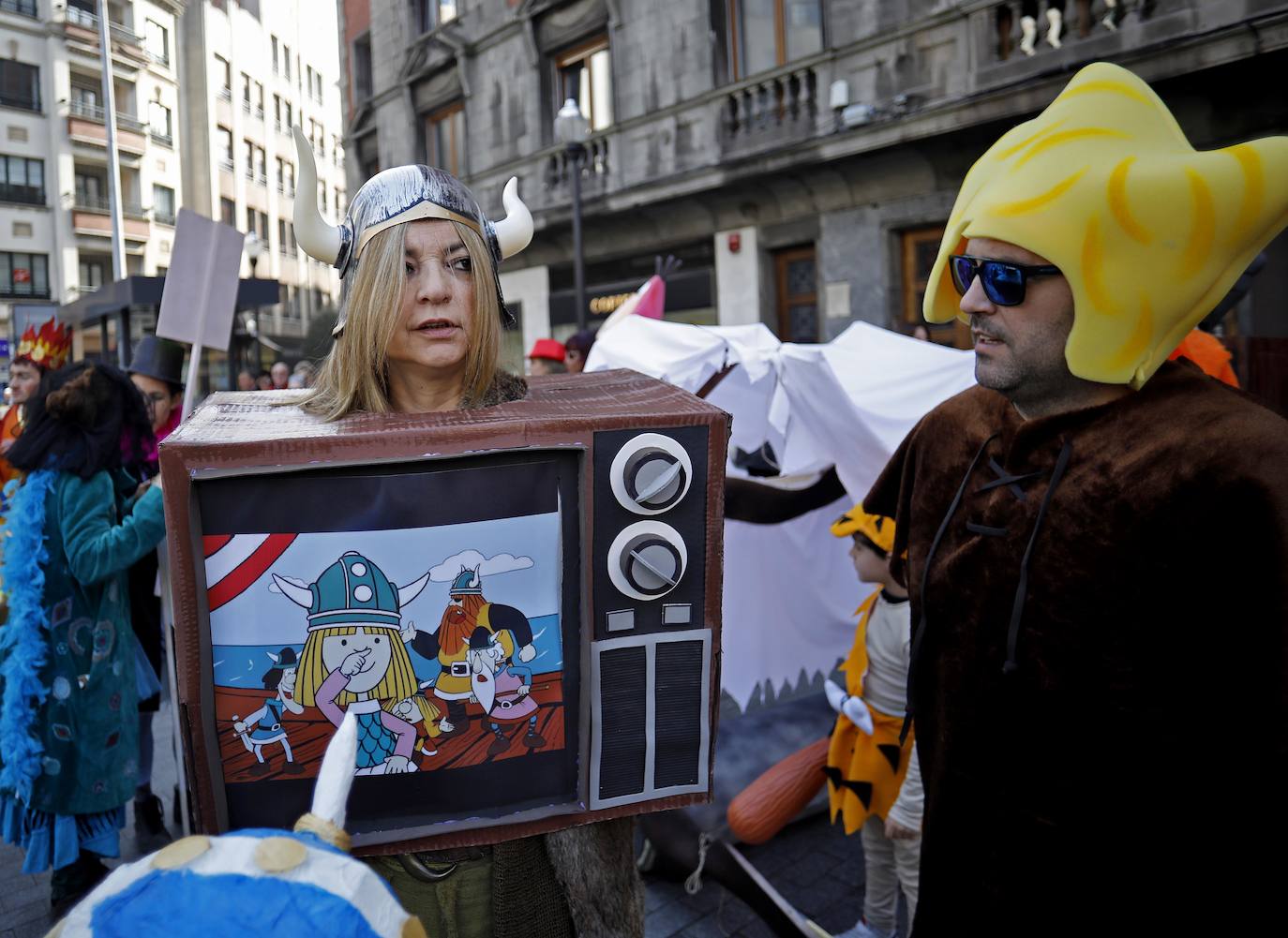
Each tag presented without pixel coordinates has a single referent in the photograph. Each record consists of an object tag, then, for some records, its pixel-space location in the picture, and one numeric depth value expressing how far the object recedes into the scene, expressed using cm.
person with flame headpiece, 411
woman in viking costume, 140
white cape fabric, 375
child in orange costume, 277
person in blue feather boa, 276
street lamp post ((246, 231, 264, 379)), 1561
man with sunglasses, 140
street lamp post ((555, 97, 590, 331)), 984
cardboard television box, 121
